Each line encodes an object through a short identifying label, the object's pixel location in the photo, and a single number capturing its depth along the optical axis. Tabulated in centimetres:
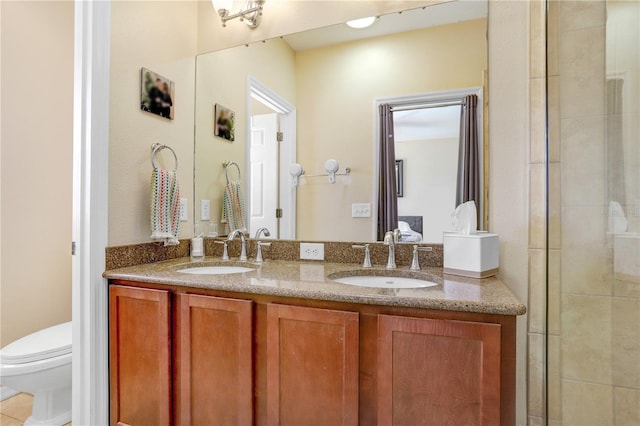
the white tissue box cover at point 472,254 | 120
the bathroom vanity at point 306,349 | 90
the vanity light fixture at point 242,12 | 181
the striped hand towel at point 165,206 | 160
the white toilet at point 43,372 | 151
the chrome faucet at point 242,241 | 178
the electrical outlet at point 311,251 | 169
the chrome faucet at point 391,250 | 147
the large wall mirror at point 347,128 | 149
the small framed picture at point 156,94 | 164
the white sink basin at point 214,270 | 166
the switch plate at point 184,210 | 188
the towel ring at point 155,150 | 169
